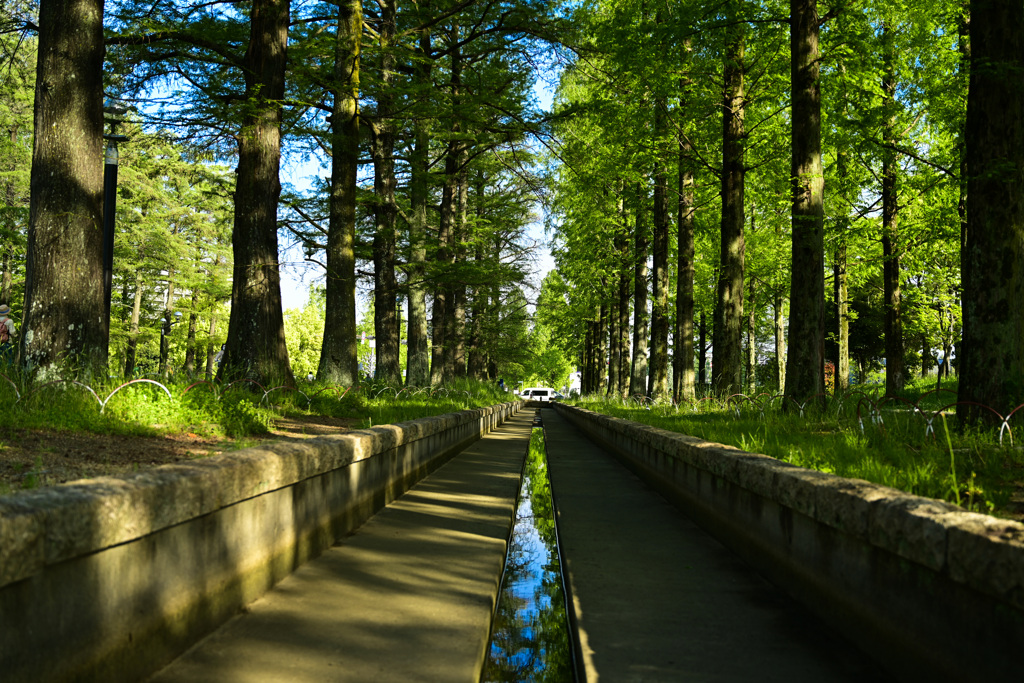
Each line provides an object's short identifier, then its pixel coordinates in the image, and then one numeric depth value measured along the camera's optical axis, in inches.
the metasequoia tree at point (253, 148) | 454.3
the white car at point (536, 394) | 2795.3
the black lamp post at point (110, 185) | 502.0
